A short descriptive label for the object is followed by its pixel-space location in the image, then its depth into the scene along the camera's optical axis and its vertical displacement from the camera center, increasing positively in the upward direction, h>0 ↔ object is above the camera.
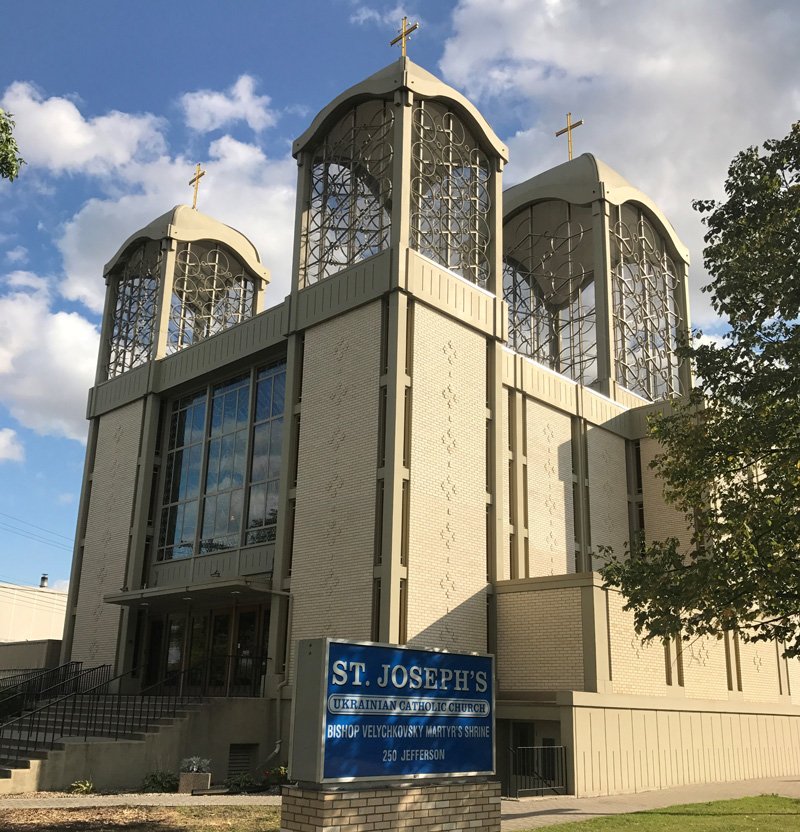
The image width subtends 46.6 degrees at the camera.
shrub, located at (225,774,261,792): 18.46 -1.18
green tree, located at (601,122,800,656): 14.16 +4.51
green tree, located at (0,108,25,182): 11.85 +6.86
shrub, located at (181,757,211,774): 18.19 -0.83
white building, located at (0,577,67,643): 54.88 +5.97
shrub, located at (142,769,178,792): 18.52 -1.18
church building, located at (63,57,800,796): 21.62 +6.78
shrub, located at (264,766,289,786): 19.36 -1.07
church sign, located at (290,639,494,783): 10.41 +0.13
